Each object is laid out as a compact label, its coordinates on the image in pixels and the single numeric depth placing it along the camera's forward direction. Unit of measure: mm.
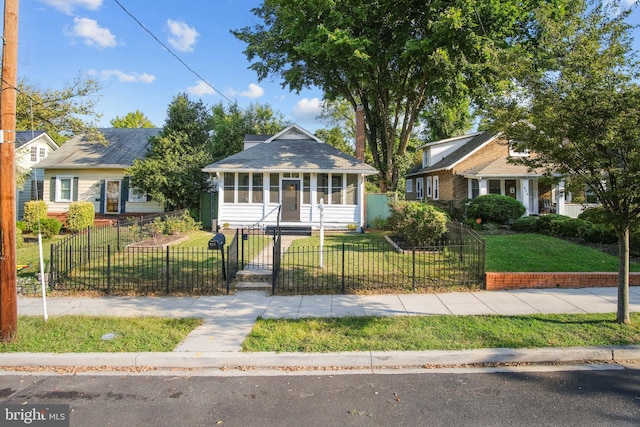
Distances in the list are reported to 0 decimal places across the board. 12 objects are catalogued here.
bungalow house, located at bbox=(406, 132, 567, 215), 21719
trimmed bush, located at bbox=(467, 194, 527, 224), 18297
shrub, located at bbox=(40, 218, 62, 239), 16594
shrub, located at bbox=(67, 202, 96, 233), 17859
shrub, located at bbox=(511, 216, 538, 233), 16438
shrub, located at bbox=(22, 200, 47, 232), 17297
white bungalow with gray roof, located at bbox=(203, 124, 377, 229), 18266
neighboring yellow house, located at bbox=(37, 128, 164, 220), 21781
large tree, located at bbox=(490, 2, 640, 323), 5523
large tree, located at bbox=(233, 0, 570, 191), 16047
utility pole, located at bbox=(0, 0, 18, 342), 5750
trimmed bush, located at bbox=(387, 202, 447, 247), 11484
